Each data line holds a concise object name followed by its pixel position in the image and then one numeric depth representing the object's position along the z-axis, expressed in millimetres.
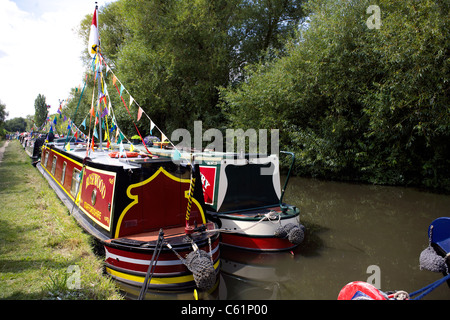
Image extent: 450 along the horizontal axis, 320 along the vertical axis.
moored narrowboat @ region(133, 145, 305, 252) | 5754
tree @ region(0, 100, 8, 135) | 39250
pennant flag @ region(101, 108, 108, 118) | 6135
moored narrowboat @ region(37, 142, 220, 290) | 4137
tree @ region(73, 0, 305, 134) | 16531
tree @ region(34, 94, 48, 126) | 64425
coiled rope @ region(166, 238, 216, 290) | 3785
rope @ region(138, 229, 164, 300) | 3870
